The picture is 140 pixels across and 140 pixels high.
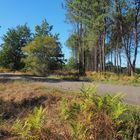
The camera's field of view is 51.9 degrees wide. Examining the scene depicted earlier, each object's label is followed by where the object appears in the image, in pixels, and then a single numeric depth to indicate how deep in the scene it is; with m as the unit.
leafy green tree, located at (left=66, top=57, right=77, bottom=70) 32.14
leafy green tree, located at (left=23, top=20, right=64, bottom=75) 16.50
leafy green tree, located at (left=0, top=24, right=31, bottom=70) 28.02
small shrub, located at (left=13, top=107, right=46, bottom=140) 2.93
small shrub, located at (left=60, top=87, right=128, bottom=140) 3.02
